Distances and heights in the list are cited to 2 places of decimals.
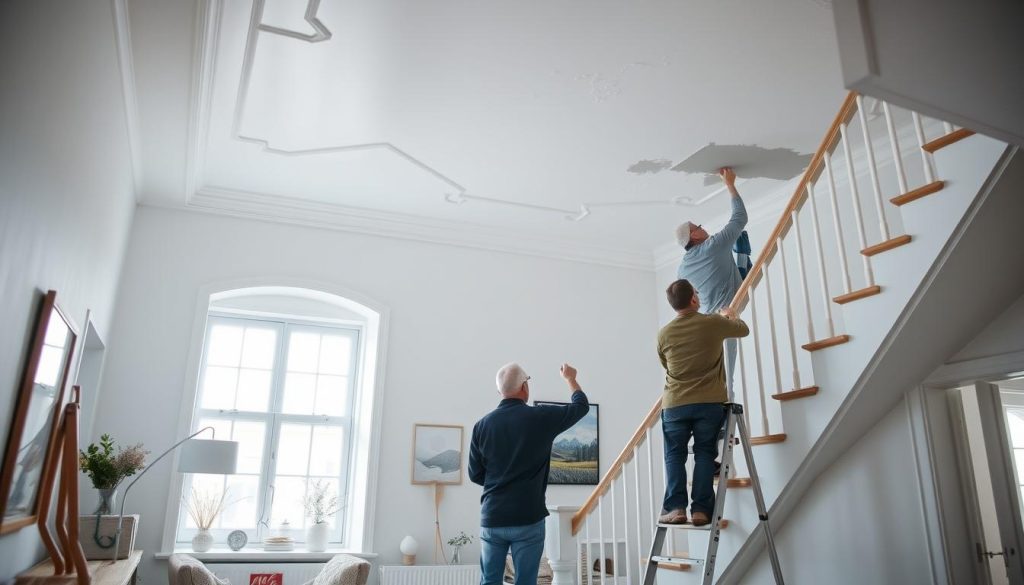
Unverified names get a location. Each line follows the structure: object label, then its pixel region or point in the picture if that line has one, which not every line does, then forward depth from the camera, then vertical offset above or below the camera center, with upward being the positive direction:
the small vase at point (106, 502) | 4.34 -0.12
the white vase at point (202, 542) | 5.43 -0.43
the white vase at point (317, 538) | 5.71 -0.40
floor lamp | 4.48 +0.16
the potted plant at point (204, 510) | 5.45 -0.20
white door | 3.56 +0.09
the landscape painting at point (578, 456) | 6.53 +0.31
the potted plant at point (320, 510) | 5.71 -0.19
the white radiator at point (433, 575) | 5.59 -0.67
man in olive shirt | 3.36 +0.44
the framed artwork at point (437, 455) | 6.09 +0.28
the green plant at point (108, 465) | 4.31 +0.10
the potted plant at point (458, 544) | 5.86 -0.44
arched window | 5.88 +0.66
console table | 2.88 -0.45
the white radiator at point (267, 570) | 5.32 -0.63
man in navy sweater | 3.21 +0.05
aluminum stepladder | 3.16 -0.07
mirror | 2.64 +0.23
